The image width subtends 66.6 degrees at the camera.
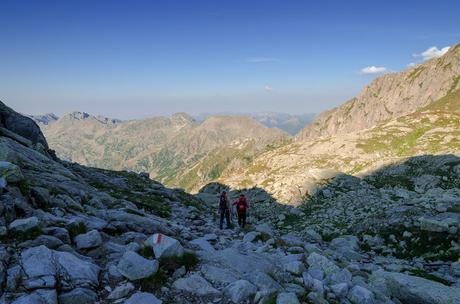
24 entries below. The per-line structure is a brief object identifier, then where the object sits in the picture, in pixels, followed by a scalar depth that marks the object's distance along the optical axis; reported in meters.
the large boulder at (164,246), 10.94
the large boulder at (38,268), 8.93
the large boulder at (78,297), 8.77
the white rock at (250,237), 20.33
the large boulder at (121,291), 9.34
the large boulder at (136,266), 10.08
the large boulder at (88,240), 11.84
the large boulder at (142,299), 9.14
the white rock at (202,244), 14.90
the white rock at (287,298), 9.14
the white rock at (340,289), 10.41
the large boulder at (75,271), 9.45
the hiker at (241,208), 27.83
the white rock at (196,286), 9.95
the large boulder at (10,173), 14.09
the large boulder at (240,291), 9.60
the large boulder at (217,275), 10.78
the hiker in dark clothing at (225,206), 28.10
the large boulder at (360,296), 10.15
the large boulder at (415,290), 11.41
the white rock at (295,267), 11.97
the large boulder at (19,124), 38.69
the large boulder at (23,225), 11.00
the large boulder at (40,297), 8.16
